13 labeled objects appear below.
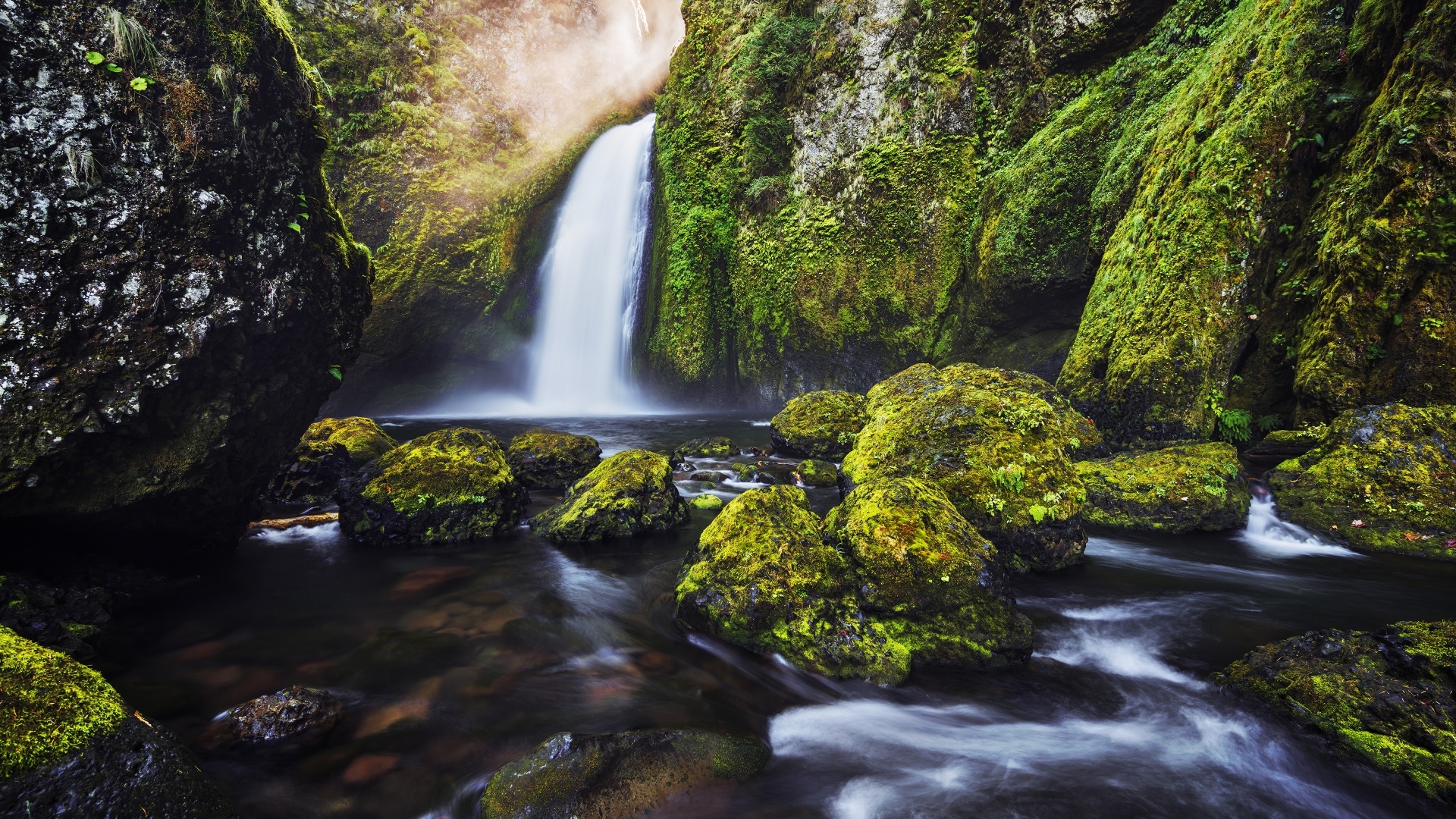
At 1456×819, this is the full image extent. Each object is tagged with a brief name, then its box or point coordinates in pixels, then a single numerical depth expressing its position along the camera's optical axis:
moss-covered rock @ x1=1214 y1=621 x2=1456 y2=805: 2.50
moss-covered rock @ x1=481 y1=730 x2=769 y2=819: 2.49
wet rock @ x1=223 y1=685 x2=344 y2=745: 2.96
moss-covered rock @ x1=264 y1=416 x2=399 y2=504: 7.59
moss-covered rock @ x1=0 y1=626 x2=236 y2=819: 1.77
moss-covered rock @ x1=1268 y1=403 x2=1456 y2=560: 5.18
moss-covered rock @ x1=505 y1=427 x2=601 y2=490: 8.43
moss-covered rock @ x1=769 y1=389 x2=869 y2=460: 9.97
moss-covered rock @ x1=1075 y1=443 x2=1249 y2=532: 6.07
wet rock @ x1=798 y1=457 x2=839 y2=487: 8.39
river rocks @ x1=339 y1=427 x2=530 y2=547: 6.00
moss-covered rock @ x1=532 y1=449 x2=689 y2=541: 6.16
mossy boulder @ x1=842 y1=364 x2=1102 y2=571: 4.89
